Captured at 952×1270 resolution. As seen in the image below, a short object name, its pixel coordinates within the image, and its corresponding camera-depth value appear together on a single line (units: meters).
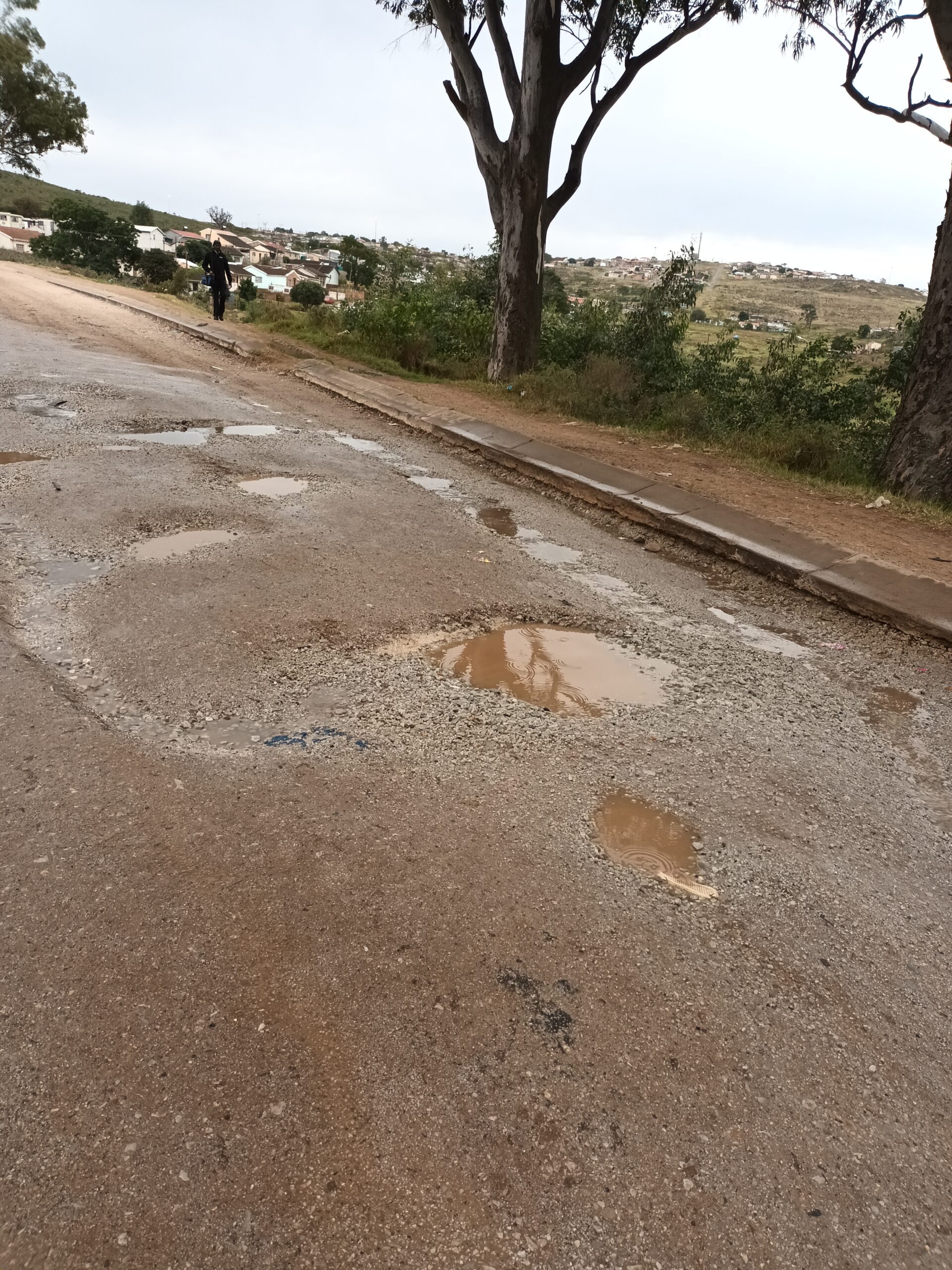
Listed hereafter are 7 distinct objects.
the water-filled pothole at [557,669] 3.86
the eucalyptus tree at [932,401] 8.09
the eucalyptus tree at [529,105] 12.06
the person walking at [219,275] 17.30
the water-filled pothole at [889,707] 3.96
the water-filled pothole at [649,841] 2.72
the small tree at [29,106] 36.09
